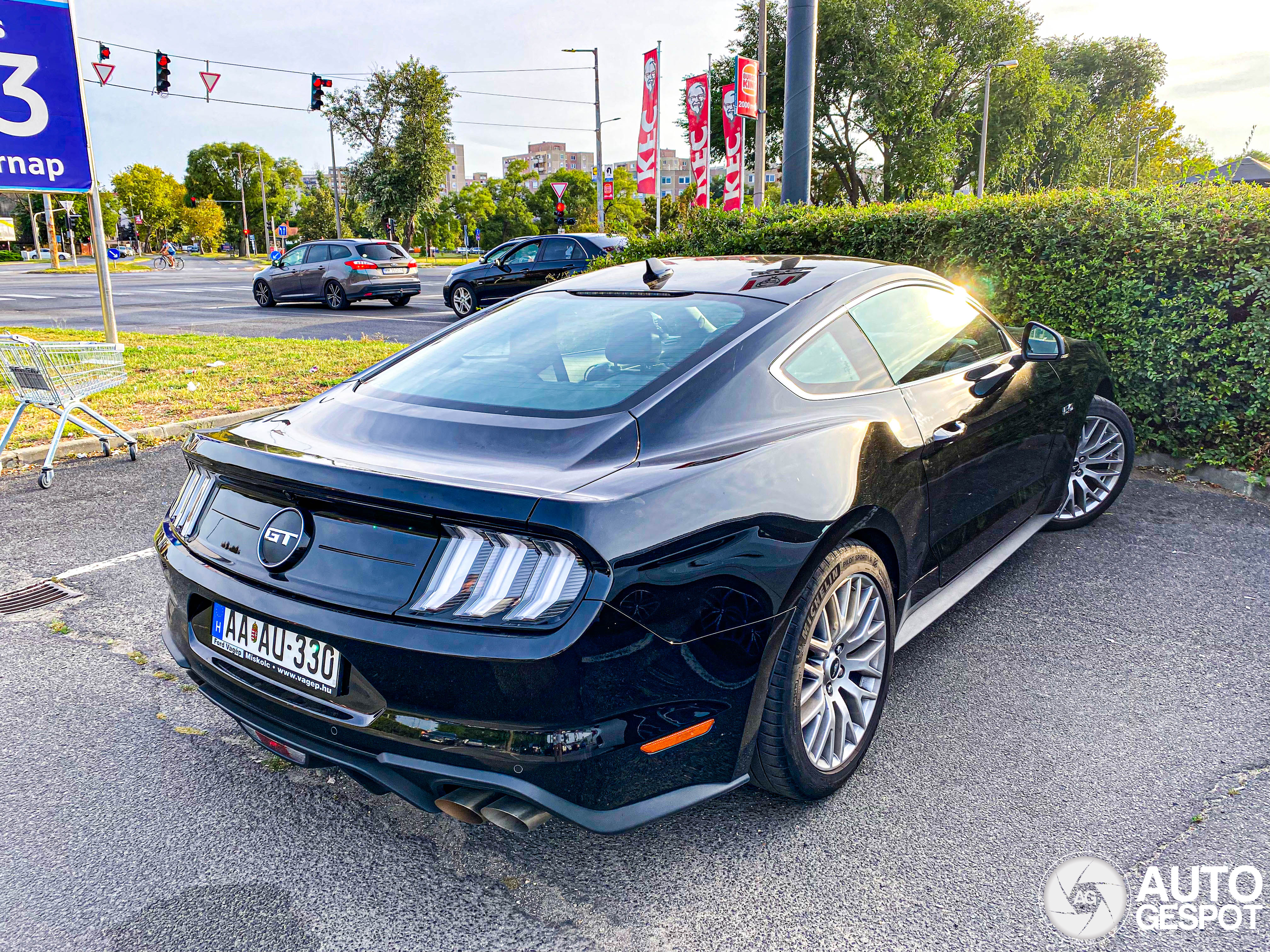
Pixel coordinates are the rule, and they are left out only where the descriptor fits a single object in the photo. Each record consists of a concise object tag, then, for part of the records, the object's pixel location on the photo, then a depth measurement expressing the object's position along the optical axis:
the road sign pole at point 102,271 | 9.73
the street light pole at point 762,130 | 13.30
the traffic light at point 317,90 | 28.17
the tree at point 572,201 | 81.62
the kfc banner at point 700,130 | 20.19
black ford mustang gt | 1.89
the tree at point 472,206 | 81.69
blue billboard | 8.62
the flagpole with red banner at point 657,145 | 19.86
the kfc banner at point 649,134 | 20.39
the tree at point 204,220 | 80.25
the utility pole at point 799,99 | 9.61
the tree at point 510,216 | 84.81
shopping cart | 5.92
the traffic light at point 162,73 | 24.11
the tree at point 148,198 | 82.50
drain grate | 3.93
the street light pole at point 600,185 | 36.59
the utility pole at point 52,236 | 45.06
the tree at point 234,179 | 94.25
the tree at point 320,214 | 82.19
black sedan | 15.73
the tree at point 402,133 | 53.06
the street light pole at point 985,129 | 34.69
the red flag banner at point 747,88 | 11.90
